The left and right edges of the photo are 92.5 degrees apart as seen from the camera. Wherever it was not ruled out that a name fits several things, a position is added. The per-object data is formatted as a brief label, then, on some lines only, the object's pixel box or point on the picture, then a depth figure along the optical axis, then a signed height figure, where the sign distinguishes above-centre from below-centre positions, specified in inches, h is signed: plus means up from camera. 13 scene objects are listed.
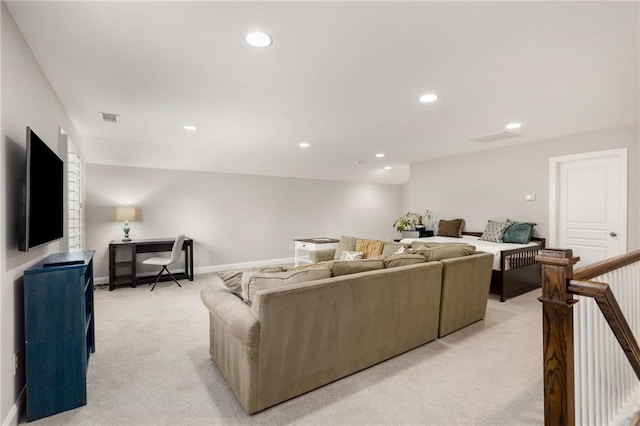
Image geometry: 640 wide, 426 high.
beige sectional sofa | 74.4 -32.7
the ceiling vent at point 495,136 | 175.8 +45.5
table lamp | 197.8 -2.4
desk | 189.3 -31.2
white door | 167.6 +5.4
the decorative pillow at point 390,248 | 153.9 -18.2
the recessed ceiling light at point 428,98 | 116.5 +44.6
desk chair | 188.9 -30.1
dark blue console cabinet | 74.4 -32.1
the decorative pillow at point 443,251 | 120.6 -16.2
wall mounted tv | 70.1 +3.1
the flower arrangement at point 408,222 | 262.5 -8.5
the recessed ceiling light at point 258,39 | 77.3 +44.4
